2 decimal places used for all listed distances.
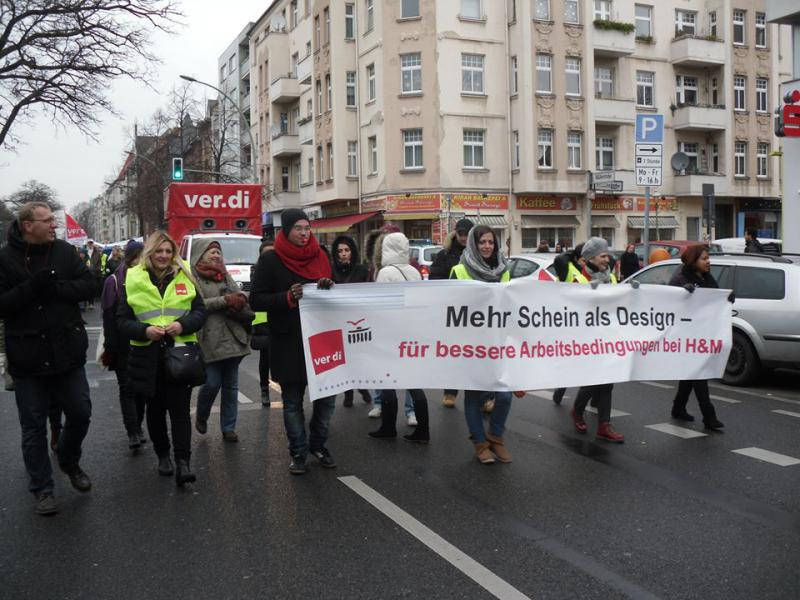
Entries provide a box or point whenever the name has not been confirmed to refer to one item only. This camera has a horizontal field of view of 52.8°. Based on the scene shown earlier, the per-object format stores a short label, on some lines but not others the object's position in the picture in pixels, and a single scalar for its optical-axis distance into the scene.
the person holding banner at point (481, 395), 6.32
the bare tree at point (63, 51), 24.42
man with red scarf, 5.95
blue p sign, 13.42
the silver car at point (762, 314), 9.67
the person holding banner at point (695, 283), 7.45
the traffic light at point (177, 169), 30.42
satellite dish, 15.34
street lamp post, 34.66
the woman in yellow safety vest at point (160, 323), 5.56
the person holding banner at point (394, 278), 7.09
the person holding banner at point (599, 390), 7.10
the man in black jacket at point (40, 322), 5.09
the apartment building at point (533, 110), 35.38
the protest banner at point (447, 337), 6.25
